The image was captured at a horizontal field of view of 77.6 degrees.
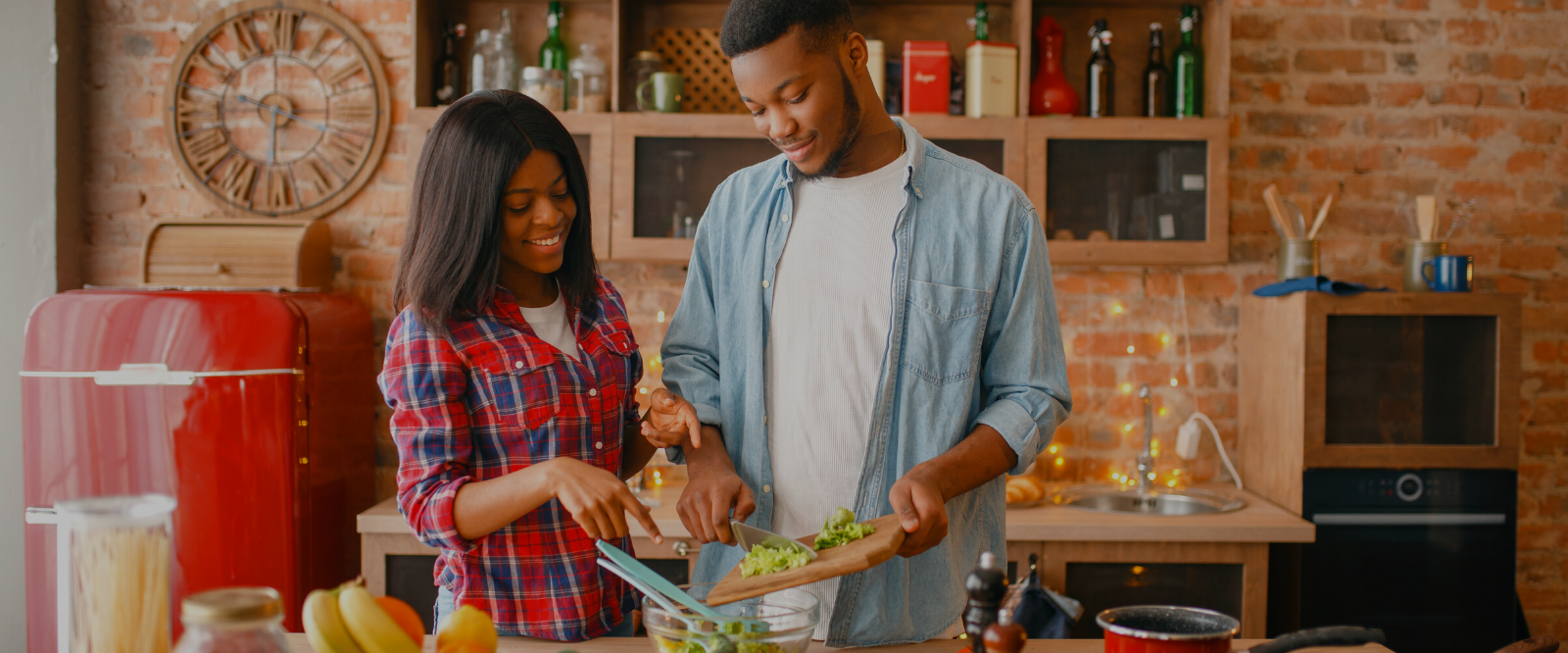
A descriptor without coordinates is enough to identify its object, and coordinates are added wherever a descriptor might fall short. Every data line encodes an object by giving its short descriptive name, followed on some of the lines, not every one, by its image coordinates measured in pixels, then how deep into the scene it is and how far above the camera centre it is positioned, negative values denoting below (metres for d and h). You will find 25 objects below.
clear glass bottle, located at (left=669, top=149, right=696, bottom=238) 2.59 +0.24
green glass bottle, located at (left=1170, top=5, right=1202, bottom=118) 2.63 +0.61
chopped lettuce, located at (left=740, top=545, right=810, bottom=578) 1.04 -0.28
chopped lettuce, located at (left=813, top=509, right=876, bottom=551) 1.11 -0.27
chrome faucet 2.75 -0.46
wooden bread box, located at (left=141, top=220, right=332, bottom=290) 2.58 +0.09
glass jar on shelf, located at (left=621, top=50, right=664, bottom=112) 2.66 +0.61
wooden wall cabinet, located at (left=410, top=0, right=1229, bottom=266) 2.55 +0.37
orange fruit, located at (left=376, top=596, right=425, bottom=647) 0.90 -0.30
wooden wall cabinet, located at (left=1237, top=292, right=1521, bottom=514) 2.43 -0.21
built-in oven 2.42 -0.63
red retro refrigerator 2.24 -0.30
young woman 1.15 -0.11
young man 1.28 -0.05
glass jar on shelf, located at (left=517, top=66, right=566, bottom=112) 2.57 +0.55
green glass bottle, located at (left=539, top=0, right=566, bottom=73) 2.70 +0.68
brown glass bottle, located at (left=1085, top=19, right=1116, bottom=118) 2.62 +0.60
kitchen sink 2.68 -0.56
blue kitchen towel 2.45 +0.03
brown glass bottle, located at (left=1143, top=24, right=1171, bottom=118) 2.67 +0.60
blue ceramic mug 2.50 +0.07
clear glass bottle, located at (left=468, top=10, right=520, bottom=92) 2.67 +0.63
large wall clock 2.79 +0.52
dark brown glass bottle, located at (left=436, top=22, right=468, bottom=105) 2.72 +0.62
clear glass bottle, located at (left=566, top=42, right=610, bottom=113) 2.59 +0.57
